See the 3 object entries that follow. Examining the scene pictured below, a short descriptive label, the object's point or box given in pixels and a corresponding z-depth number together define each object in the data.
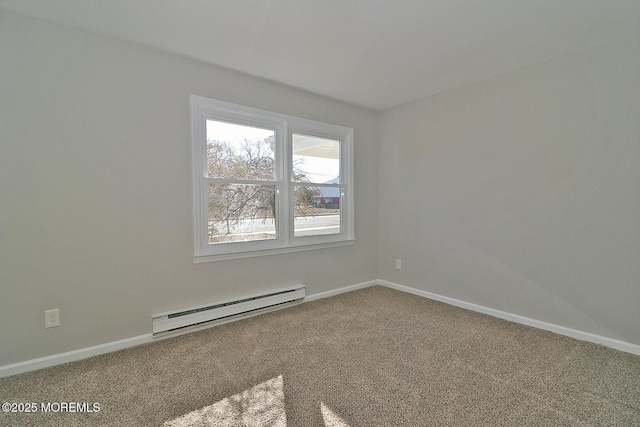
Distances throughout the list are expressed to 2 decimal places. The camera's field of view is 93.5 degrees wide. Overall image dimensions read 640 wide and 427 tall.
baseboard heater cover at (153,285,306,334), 2.56
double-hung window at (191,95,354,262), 2.82
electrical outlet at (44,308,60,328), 2.16
